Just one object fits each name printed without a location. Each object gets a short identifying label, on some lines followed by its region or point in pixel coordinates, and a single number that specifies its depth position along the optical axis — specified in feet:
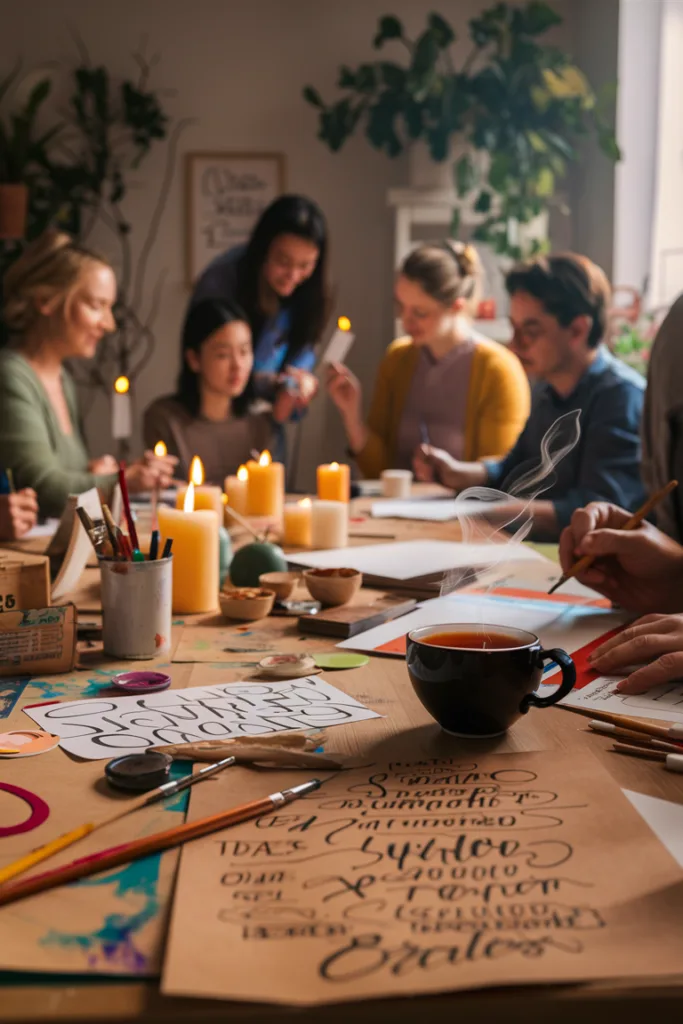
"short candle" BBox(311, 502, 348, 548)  5.52
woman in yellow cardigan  10.52
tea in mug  2.70
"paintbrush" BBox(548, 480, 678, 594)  3.75
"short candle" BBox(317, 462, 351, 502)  6.73
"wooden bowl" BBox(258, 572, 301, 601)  4.16
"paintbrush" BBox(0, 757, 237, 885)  1.84
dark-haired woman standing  11.52
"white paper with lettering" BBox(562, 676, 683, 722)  2.75
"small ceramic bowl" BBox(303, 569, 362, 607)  4.01
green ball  4.42
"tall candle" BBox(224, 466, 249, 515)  6.66
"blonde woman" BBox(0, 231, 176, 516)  7.86
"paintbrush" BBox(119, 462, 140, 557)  3.33
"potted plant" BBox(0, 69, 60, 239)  12.04
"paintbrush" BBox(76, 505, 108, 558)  3.41
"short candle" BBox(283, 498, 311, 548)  5.64
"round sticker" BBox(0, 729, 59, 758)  2.45
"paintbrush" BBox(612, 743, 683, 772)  2.34
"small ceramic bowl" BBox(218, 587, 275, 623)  3.91
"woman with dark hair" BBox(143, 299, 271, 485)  9.88
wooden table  1.46
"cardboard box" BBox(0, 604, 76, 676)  3.10
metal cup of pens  3.30
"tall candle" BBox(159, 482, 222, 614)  4.06
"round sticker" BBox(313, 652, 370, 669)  3.25
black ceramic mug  2.44
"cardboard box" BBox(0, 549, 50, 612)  3.17
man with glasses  7.24
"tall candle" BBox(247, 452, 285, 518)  6.63
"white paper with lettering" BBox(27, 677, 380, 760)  2.55
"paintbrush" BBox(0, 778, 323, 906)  1.77
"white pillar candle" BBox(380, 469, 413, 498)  7.83
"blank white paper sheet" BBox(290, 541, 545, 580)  4.65
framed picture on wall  14.12
